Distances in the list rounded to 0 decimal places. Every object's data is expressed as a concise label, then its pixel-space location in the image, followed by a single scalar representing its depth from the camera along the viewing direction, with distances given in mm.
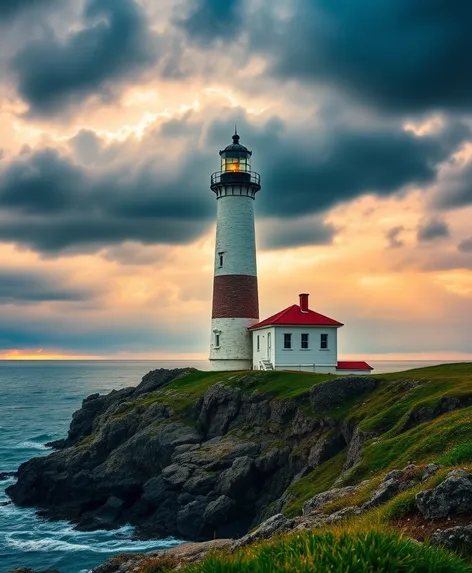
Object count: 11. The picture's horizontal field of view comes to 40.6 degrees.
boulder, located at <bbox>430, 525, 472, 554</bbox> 9188
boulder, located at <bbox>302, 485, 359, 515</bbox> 17353
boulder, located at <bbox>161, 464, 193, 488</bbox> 35781
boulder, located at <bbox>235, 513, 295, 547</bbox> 13219
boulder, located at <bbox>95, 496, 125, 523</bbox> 38625
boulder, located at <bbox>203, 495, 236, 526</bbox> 31750
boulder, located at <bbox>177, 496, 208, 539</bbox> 32312
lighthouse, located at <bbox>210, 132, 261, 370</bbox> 55938
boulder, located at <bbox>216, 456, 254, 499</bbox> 32750
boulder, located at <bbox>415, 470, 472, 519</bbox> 10539
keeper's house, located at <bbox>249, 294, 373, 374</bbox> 51125
